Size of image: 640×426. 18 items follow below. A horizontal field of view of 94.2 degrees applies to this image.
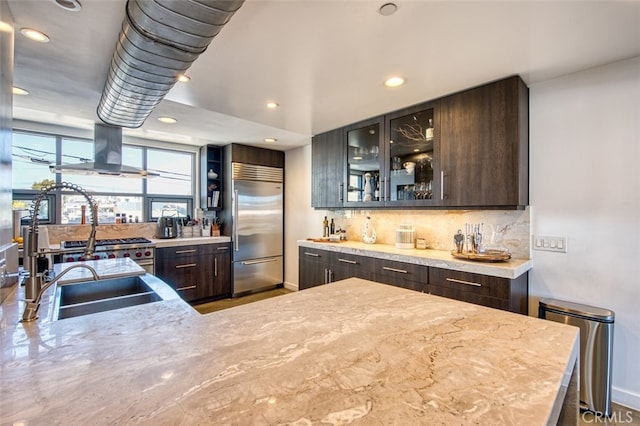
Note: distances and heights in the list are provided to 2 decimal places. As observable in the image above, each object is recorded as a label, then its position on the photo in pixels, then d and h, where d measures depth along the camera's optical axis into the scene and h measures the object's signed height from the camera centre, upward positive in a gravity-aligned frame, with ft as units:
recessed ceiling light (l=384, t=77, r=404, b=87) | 7.28 +3.22
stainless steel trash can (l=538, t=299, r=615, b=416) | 6.22 -3.02
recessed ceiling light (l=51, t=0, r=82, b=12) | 4.51 +3.16
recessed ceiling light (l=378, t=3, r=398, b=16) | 4.58 +3.18
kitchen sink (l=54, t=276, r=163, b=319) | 4.95 -1.67
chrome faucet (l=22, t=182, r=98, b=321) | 3.76 -0.84
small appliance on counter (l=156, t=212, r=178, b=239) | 13.55 -0.83
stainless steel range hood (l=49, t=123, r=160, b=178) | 10.61 +1.99
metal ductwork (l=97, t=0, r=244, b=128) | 3.91 +2.63
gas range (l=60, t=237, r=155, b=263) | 10.56 -1.50
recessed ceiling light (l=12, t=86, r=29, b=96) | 7.73 +3.16
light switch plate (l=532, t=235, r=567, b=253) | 7.30 -0.81
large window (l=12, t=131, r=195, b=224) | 11.27 +1.24
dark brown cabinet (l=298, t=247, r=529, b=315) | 6.79 -1.87
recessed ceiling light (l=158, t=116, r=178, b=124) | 10.27 +3.18
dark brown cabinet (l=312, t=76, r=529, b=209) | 7.29 +1.67
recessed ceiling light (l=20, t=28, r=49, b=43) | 5.26 +3.18
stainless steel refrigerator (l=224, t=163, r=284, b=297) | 14.37 -0.77
